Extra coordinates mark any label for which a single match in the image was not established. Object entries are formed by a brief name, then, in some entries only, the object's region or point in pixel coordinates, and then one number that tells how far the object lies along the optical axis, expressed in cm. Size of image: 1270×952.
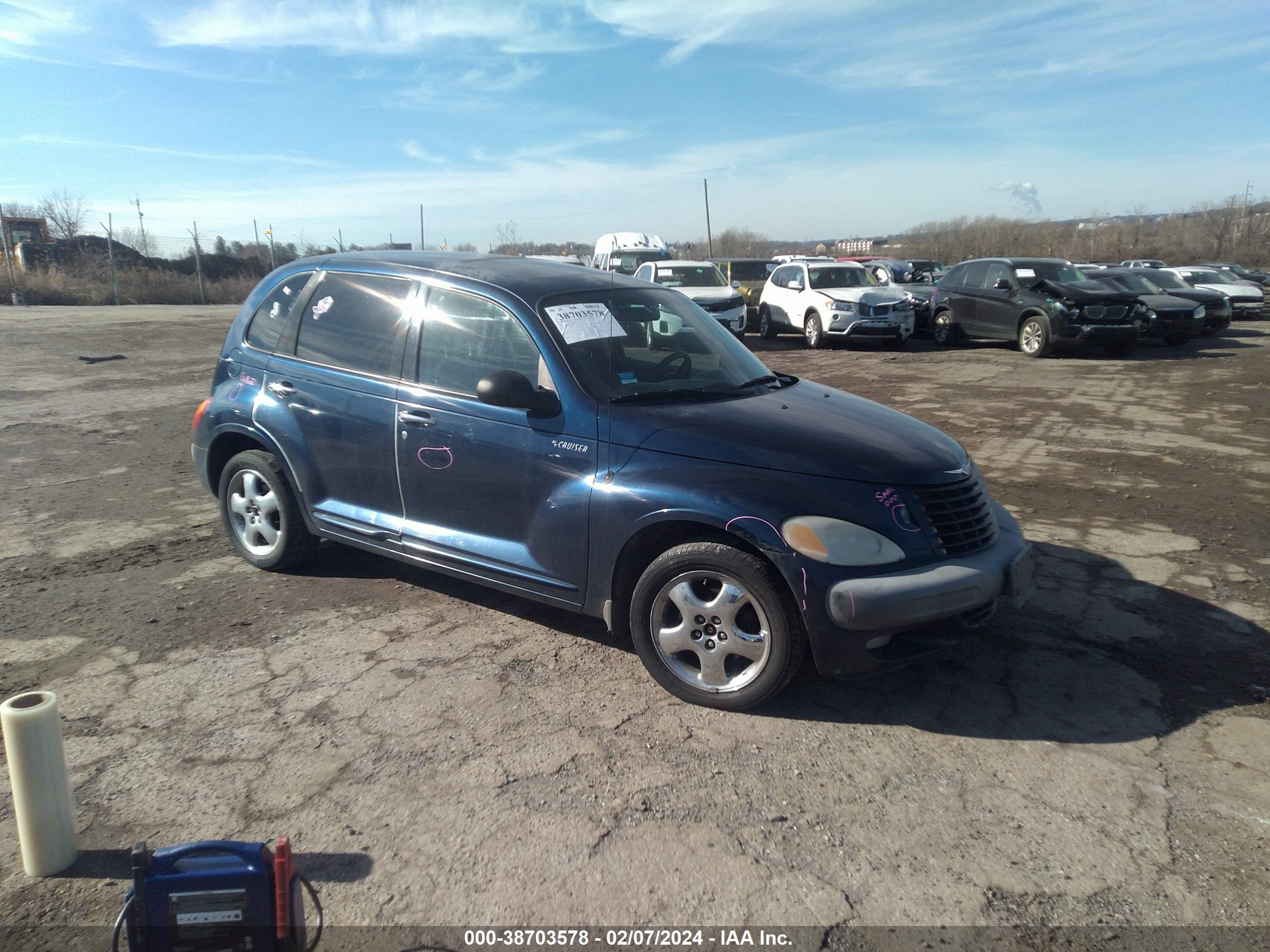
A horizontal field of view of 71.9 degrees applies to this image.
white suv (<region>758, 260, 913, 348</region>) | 1788
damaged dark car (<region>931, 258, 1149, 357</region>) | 1589
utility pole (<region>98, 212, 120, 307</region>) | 3072
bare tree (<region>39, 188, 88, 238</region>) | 3891
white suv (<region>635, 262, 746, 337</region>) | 1728
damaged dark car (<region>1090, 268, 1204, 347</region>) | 1723
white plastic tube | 258
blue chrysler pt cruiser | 351
